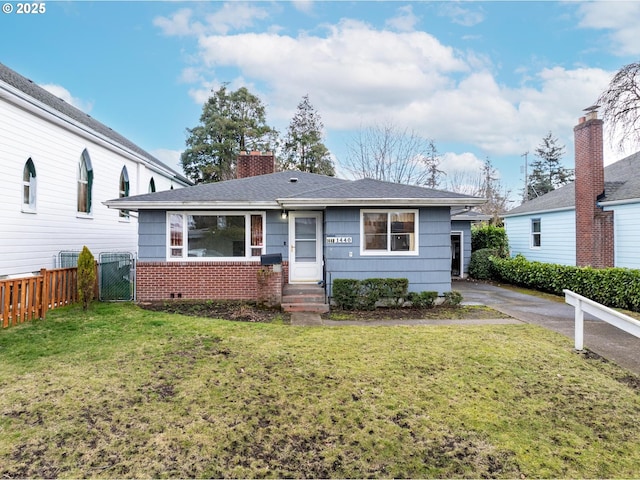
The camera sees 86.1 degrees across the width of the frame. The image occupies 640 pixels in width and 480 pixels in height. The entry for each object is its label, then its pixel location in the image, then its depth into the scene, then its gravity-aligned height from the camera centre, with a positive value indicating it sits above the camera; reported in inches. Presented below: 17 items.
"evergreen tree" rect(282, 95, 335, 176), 1270.9 +387.7
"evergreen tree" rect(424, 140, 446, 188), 1106.3 +259.6
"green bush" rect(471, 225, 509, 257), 642.2 +14.9
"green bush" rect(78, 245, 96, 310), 320.8 -27.9
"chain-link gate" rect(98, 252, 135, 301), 387.2 -37.5
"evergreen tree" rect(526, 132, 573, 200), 1675.7 +385.9
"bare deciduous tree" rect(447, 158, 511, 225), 1179.3 +217.3
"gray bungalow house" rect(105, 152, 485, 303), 362.0 +10.5
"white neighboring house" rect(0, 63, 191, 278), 340.8 +81.3
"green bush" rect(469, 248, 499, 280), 616.0 -30.5
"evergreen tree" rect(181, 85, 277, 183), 1277.1 +423.5
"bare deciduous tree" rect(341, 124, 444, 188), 883.8 +246.7
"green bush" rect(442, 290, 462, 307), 357.7 -54.5
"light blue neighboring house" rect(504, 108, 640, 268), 437.1 +47.2
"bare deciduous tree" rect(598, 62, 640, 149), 444.5 +188.8
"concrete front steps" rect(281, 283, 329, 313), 343.3 -53.6
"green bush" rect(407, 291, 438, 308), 354.0 -53.0
